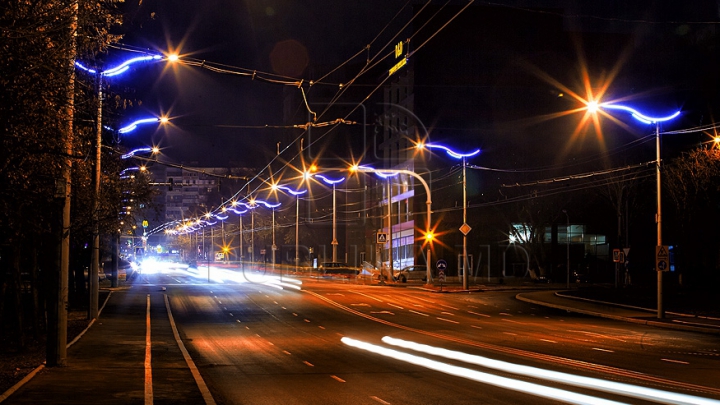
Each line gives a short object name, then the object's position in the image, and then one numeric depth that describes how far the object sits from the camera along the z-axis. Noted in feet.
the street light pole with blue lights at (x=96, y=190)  47.24
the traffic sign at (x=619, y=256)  169.78
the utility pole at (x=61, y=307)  57.88
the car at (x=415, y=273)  250.37
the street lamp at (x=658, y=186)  110.83
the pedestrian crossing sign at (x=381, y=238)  196.41
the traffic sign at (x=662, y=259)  111.45
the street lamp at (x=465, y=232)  175.83
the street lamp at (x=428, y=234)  182.94
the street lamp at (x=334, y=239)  235.40
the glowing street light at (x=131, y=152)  111.73
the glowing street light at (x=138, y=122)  103.02
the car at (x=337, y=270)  255.70
